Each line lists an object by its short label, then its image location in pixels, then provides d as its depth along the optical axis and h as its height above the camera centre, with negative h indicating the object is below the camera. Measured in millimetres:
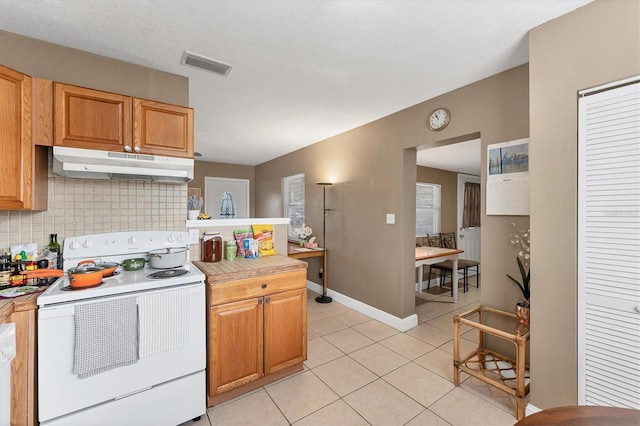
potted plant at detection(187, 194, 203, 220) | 2371 +36
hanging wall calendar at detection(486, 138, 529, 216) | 2041 +270
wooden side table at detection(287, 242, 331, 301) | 3829 -622
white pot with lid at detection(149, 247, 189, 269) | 1896 -340
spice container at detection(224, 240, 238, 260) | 2326 -338
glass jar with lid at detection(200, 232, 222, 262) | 2266 -313
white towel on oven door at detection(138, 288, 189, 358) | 1518 -644
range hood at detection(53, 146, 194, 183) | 1671 +305
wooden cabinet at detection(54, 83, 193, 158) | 1688 +602
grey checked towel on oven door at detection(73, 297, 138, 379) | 1368 -663
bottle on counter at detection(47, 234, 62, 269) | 1773 -273
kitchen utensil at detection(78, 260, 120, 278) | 1664 -359
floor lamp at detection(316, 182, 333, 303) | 3936 -472
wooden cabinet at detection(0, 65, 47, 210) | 1478 +369
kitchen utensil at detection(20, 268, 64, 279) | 1540 -364
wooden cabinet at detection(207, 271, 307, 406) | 1815 -944
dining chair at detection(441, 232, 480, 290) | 4535 -852
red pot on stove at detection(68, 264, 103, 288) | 1462 -368
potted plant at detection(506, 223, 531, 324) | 1911 -400
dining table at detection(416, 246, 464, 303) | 3754 -647
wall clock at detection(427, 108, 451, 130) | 2564 +911
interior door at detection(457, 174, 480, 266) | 5770 -546
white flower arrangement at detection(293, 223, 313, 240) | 4340 -333
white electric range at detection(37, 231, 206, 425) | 1347 -751
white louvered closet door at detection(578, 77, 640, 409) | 1321 -169
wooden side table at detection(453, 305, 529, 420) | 1714 -1152
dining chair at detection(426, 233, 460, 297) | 4391 -865
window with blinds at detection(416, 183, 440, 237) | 5207 +56
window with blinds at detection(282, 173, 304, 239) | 5039 +247
